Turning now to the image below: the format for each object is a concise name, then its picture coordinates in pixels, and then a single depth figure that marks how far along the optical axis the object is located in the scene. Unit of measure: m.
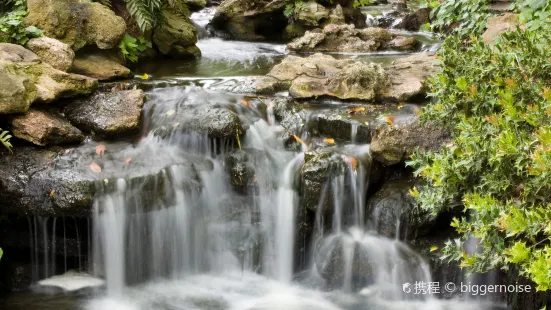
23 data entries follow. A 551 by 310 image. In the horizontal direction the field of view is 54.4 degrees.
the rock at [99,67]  8.30
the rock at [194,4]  16.31
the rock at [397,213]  5.79
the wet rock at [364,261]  5.80
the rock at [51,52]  7.35
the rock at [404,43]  12.46
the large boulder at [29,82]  6.04
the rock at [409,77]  7.63
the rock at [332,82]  7.71
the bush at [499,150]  3.32
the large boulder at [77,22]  8.09
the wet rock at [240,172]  6.55
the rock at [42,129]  6.20
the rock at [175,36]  10.70
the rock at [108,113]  6.80
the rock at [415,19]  14.70
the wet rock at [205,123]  6.71
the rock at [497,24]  6.68
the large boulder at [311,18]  14.40
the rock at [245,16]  14.28
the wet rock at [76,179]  5.88
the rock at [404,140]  6.05
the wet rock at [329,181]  6.15
